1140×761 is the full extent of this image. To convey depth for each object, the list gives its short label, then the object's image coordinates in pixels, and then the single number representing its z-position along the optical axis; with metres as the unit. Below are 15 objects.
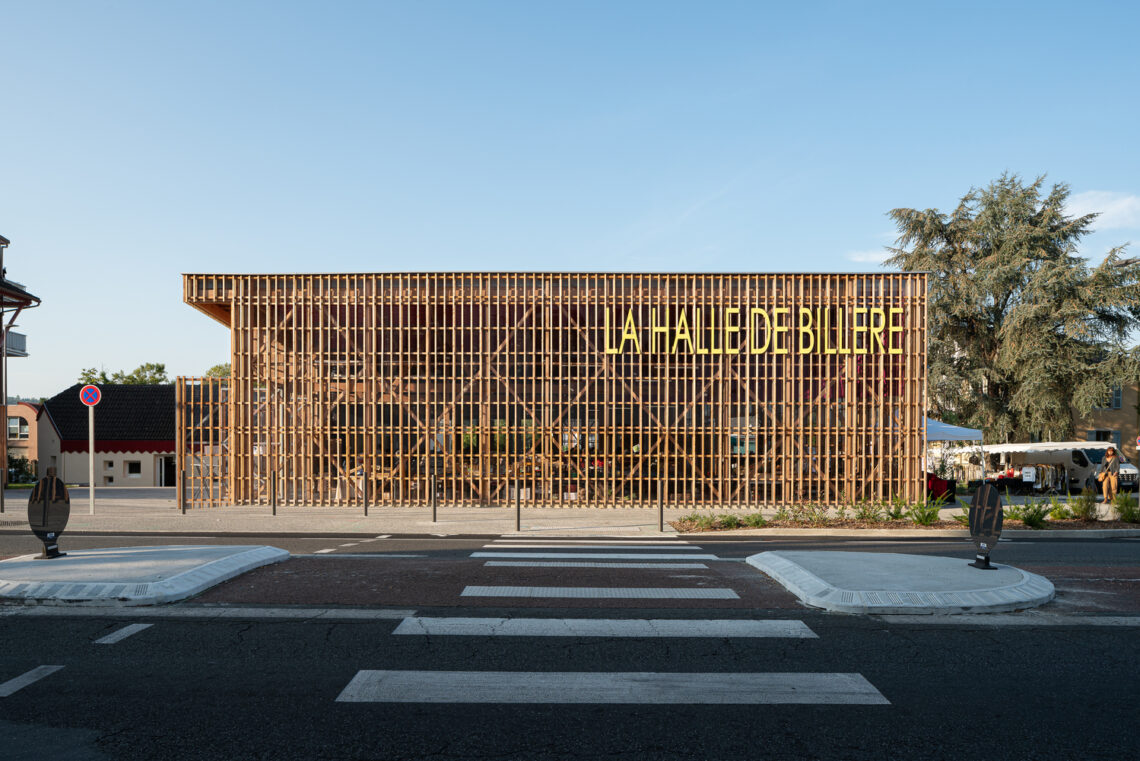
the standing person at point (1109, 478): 19.09
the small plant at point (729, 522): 16.14
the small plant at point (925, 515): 16.97
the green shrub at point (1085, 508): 17.39
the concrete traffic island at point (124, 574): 7.94
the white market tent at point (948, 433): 25.17
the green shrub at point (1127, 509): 17.28
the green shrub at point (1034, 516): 16.50
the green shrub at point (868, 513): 17.52
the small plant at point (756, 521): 16.38
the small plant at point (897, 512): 17.62
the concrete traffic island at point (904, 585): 7.82
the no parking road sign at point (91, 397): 18.83
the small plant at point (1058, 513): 17.53
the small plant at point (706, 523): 16.19
